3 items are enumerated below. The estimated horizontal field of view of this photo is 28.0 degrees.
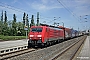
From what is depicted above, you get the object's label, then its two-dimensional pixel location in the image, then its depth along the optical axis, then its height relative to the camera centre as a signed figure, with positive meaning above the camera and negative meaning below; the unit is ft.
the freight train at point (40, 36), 79.77 -0.39
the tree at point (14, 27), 306.96 +14.59
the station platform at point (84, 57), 51.13 -6.58
